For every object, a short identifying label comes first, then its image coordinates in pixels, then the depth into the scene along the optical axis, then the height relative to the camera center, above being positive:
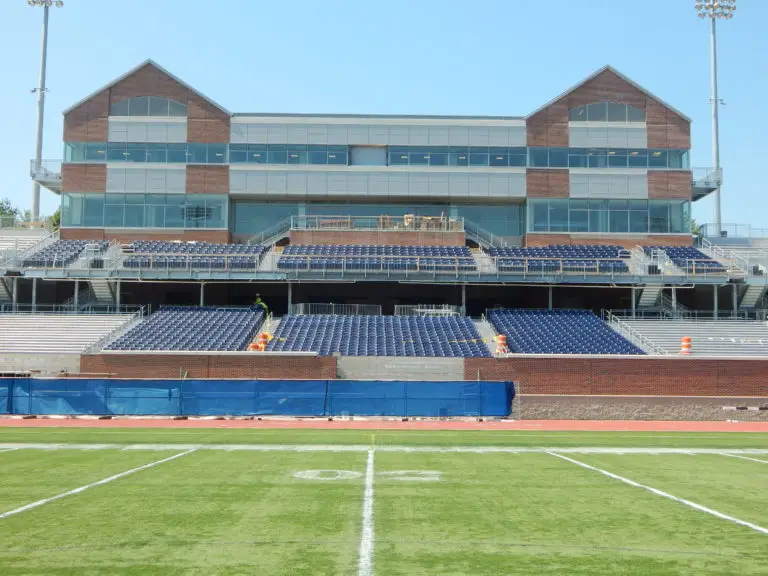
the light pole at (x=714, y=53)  54.47 +19.98
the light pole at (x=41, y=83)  54.47 +17.08
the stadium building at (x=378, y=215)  44.16 +7.77
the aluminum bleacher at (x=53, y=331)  37.72 +0.03
